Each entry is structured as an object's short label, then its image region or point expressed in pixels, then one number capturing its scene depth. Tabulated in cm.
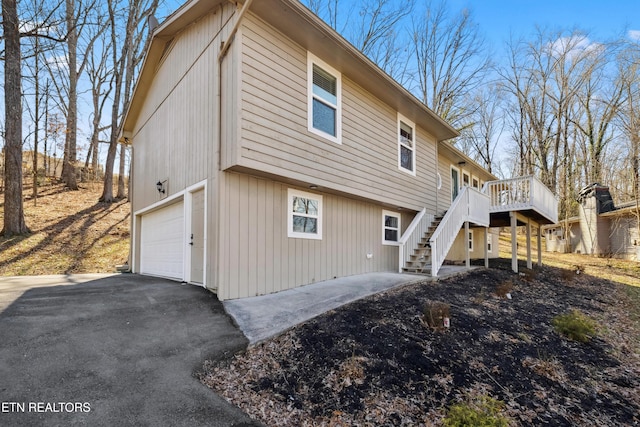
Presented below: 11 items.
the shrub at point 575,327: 516
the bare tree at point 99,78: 1944
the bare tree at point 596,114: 2064
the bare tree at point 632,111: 1423
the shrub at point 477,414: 277
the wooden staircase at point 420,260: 860
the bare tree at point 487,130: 2500
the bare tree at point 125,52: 1588
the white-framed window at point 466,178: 1499
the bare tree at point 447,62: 2033
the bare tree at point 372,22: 1805
